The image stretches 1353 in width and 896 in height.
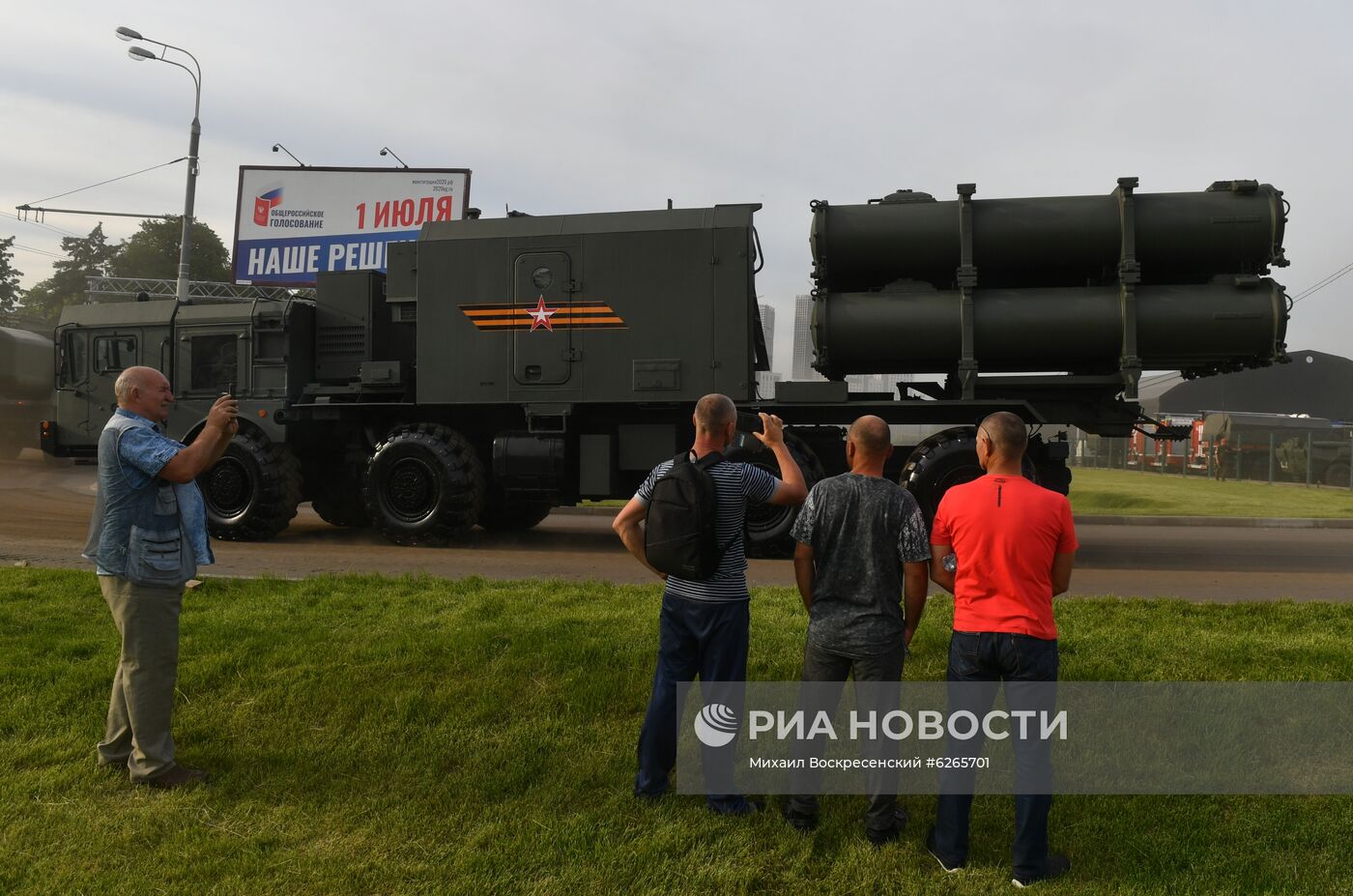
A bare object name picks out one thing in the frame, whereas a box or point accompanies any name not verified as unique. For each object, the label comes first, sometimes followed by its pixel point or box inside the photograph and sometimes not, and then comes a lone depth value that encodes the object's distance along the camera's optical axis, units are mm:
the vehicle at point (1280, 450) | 24344
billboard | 25500
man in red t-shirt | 3564
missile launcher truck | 9609
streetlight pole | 20062
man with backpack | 3910
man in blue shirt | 4293
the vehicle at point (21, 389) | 25234
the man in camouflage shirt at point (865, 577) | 3838
